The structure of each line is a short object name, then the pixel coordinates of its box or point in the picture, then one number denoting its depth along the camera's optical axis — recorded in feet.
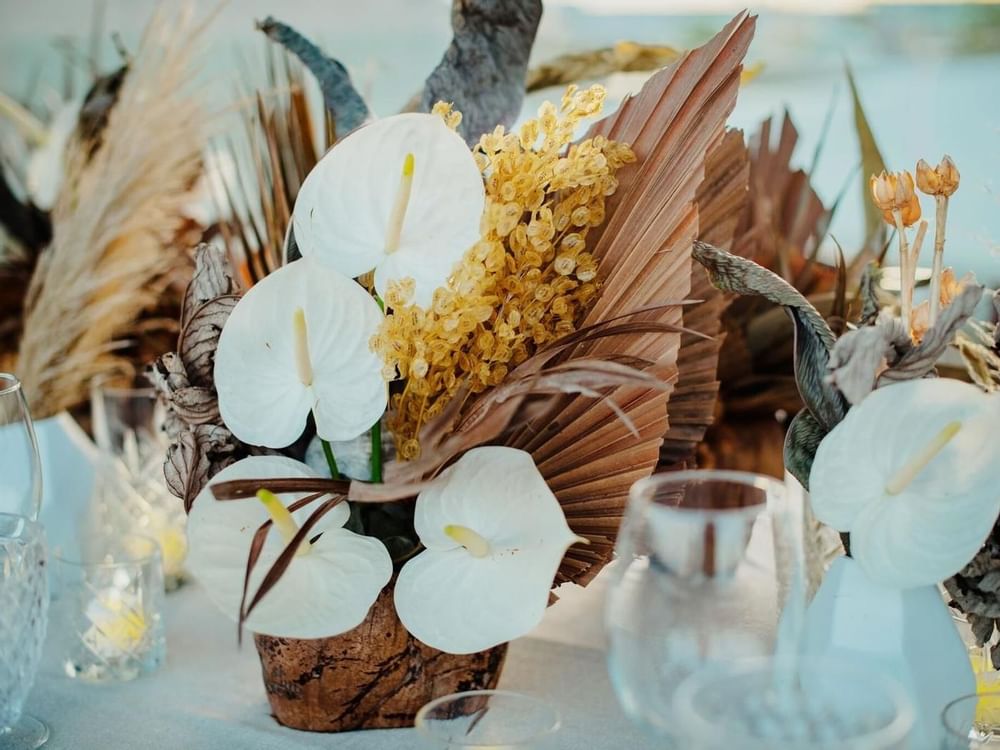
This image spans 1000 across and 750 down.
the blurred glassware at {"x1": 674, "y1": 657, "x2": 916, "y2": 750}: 1.28
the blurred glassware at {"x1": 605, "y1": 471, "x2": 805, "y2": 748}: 1.34
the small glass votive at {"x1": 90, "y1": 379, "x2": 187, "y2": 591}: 2.75
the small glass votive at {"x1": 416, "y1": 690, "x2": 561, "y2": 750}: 1.50
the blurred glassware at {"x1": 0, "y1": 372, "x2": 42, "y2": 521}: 1.97
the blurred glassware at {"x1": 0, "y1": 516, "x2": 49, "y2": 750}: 1.89
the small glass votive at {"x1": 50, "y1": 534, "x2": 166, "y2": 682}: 2.17
